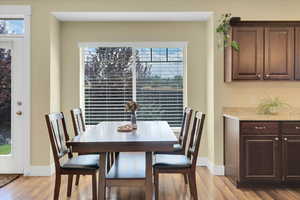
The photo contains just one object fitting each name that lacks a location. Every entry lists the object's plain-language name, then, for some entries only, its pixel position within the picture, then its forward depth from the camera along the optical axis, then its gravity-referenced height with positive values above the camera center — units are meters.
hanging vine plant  4.11 +0.98
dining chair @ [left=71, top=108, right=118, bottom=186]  3.74 -0.36
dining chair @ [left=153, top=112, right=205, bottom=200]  3.03 -0.70
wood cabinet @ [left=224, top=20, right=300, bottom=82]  4.12 +0.68
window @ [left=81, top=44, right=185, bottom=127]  5.06 +0.28
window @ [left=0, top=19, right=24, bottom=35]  4.50 +1.12
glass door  4.46 -0.11
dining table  2.60 -0.40
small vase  3.66 -0.25
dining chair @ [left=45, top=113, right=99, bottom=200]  3.00 -0.69
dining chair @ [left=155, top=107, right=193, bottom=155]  3.68 -0.45
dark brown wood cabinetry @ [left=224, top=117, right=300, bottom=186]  3.71 -0.65
